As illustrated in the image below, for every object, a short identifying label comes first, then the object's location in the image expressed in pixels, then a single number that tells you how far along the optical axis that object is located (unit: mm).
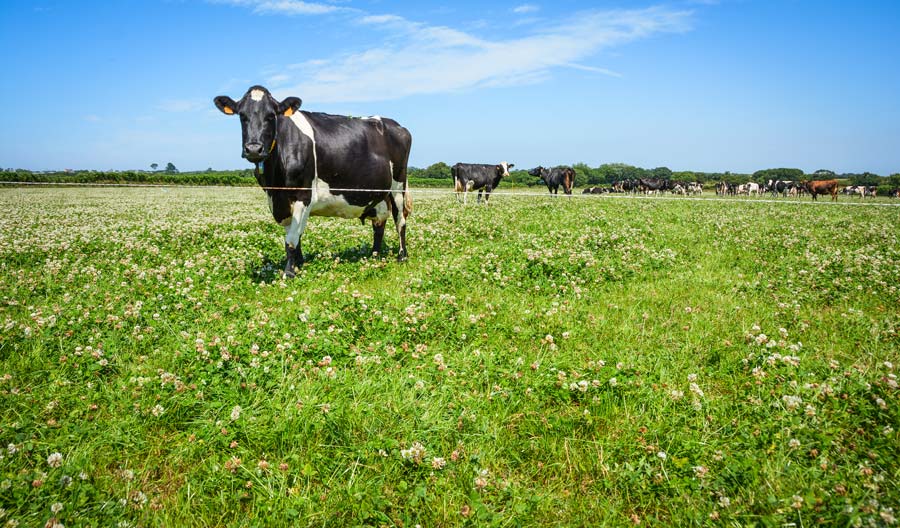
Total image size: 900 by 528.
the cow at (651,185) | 66562
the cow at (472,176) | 33469
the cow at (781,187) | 62925
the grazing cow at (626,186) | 68000
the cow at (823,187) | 52844
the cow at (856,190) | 63875
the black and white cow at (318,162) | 7809
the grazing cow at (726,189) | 70125
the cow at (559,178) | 42334
